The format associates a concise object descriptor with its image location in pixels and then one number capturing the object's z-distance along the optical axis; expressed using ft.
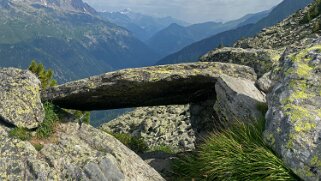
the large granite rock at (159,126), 87.59
